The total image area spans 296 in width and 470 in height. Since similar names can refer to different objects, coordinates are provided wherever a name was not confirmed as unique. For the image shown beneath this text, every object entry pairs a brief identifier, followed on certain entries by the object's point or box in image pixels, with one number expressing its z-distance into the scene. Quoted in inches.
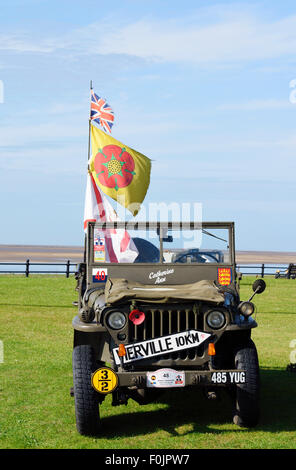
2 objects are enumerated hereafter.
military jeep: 254.7
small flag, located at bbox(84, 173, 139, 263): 316.9
